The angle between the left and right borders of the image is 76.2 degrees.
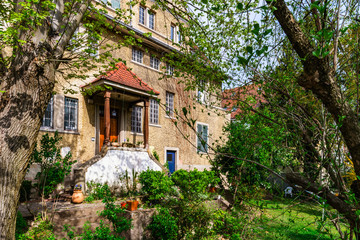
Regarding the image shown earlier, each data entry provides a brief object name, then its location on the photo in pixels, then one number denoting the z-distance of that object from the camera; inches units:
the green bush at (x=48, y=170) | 237.5
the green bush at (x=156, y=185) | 311.7
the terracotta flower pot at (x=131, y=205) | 268.1
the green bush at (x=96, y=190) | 348.3
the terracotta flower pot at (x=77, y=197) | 310.8
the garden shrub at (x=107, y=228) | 192.9
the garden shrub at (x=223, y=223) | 243.3
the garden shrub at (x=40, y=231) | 196.1
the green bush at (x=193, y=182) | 273.1
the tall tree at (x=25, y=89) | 134.6
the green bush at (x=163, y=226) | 241.4
